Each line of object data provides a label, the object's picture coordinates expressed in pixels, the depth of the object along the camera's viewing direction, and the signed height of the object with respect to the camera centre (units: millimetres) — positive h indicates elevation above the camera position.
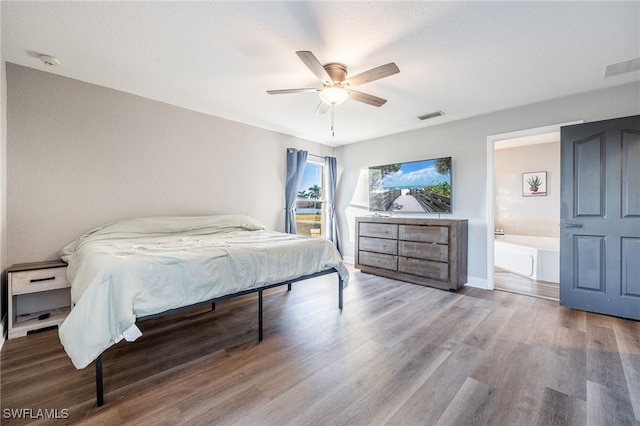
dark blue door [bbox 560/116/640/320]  2705 -58
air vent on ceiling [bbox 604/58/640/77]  2438 +1408
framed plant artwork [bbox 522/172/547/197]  5375 +587
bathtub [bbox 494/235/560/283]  4121 -770
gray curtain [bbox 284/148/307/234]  4750 +388
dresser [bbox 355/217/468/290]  3660 -588
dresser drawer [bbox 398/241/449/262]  3714 -580
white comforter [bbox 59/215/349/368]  1464 -429
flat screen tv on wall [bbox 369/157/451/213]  4137 +435
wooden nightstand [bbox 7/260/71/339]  2275 -857
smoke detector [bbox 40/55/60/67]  2369 +1404
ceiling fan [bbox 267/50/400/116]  2100 +1155
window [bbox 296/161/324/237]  5211 +200
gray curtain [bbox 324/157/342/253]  5594 +275
